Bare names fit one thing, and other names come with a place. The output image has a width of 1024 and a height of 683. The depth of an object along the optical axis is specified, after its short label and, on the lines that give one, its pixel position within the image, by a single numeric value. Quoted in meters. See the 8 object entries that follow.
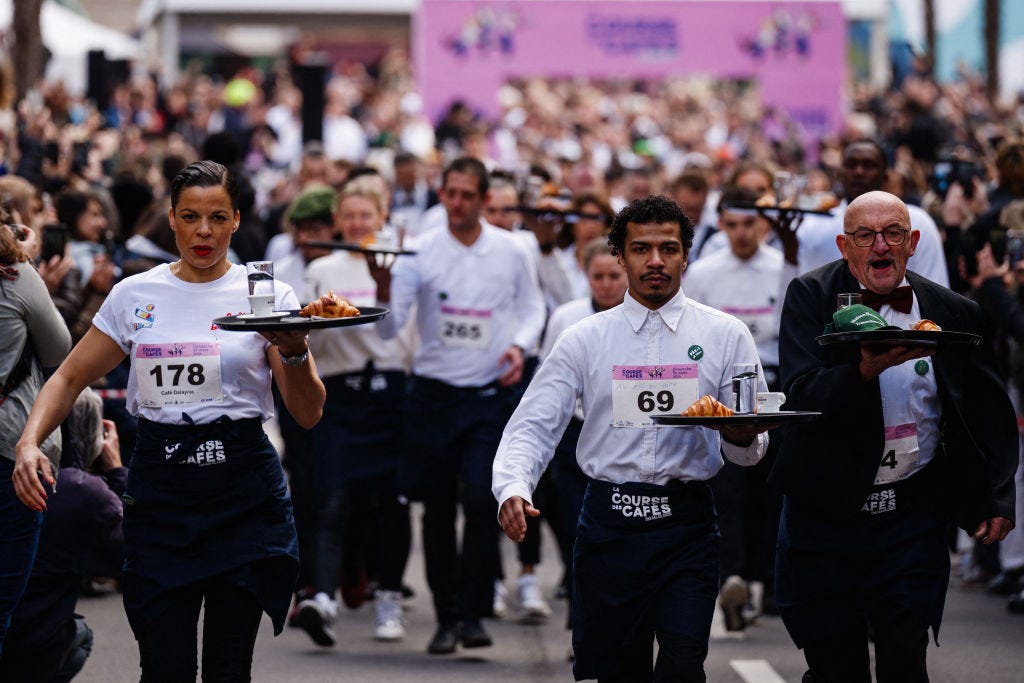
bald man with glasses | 12.02
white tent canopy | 46.59
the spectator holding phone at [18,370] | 12.45
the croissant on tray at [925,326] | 11.29
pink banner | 51.50
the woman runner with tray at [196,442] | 11.91
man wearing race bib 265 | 18.19
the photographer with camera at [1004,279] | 18.39
